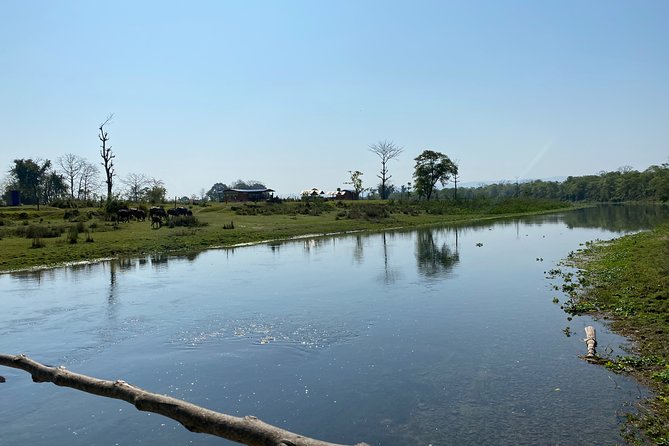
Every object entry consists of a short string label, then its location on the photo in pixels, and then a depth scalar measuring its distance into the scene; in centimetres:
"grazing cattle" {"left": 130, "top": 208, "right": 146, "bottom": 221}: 5806
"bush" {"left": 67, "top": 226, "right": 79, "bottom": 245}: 3986
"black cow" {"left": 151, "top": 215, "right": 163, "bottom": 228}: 5274
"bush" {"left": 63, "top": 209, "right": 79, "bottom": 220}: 5716
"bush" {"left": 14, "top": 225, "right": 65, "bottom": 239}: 4253
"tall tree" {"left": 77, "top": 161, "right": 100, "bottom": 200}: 11469
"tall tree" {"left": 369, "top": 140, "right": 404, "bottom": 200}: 13550
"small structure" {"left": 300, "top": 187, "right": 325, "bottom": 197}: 11019
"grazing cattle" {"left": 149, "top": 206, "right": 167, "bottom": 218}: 5591
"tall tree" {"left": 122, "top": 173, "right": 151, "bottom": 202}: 10688
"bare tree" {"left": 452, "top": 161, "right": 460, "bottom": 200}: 13230
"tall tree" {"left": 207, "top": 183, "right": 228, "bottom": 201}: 15095
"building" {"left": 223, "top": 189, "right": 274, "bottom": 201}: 10769
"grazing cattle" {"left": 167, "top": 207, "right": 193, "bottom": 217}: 6131
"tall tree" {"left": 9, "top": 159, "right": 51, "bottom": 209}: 10186
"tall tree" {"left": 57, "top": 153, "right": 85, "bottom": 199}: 11408
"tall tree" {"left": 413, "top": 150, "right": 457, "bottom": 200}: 12862
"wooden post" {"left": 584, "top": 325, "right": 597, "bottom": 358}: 1355
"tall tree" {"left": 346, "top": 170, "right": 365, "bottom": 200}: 13900
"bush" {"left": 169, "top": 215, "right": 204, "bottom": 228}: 5353
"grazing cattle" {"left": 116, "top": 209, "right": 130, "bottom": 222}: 5588
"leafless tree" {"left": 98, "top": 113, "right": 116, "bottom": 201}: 7269
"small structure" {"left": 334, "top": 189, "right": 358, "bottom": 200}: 13732
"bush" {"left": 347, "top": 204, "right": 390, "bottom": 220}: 7444
